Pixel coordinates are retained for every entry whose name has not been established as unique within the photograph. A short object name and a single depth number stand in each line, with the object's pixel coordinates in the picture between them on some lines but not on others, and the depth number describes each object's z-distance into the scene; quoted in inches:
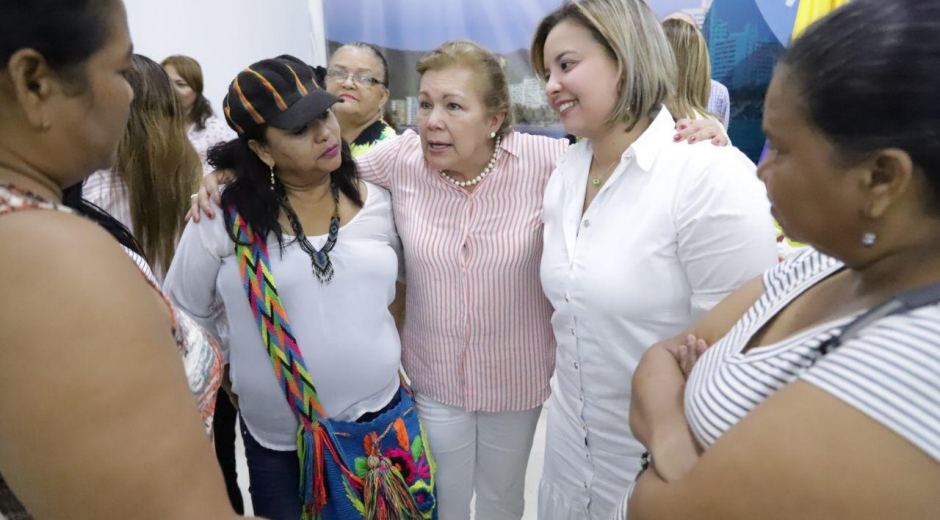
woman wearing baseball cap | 56.9
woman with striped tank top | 20.7
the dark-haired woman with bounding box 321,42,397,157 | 106.8
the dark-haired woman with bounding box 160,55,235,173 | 133.2
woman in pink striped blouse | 64.5
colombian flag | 125.1
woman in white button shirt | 47.2
